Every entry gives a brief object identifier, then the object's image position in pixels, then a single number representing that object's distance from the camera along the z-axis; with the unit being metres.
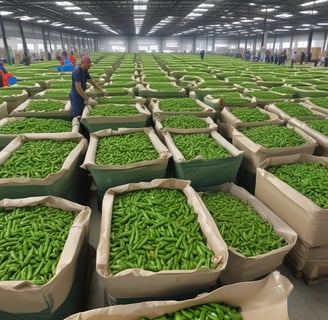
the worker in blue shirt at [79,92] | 6.47
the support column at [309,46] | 23.58
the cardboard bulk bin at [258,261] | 2.80
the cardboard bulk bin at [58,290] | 2.13
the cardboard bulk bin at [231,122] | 5.54
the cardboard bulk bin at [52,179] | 3.50
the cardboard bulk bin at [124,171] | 3.88
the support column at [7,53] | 22.96
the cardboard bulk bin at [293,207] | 3.03
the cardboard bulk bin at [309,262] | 3.19
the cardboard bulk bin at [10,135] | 4.85
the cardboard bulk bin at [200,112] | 6.06
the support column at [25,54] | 25.37
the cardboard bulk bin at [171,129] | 5.11
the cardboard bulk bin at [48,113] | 6.05
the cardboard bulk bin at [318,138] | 4.90
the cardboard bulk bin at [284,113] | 6.04
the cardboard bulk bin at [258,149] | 4.42
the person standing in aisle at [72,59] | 18.08
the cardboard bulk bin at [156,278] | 2.29
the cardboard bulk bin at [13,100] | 7.50
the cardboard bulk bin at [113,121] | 5.59
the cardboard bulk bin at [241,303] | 2.11
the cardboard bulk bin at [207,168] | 4.04
